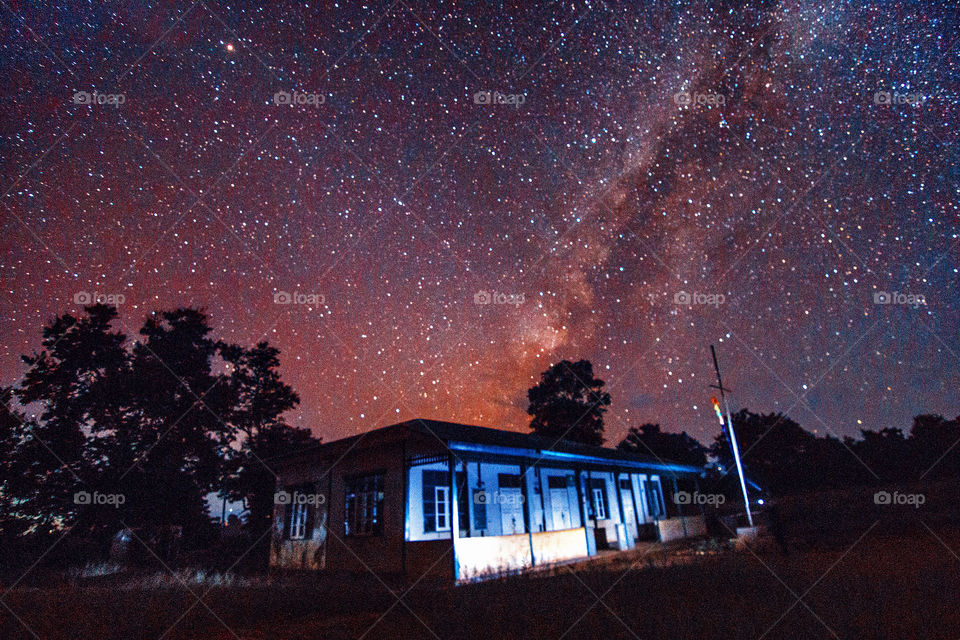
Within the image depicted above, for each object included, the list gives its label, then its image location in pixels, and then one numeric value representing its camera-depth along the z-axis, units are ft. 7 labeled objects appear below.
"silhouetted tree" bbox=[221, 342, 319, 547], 84.02
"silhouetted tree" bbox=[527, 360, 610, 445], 135.13
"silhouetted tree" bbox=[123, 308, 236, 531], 71.15
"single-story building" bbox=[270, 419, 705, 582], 43.68
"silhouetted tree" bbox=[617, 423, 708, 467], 137.49
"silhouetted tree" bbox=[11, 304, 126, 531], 66.03
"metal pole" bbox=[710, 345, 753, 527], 57.06
